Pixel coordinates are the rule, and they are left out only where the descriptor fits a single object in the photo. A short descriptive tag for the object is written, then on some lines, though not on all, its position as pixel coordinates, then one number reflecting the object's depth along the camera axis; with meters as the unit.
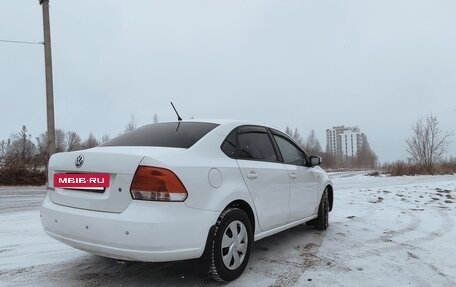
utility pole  13.78
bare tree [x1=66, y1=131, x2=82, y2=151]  75.31
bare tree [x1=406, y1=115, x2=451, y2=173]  34.00
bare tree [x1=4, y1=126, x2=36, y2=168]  16.05
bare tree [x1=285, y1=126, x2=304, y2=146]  74.00
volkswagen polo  3.17
